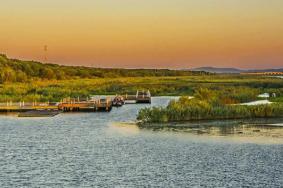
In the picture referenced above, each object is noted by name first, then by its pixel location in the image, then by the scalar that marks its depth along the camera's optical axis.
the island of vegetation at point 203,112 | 60.97
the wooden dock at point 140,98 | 97.81
